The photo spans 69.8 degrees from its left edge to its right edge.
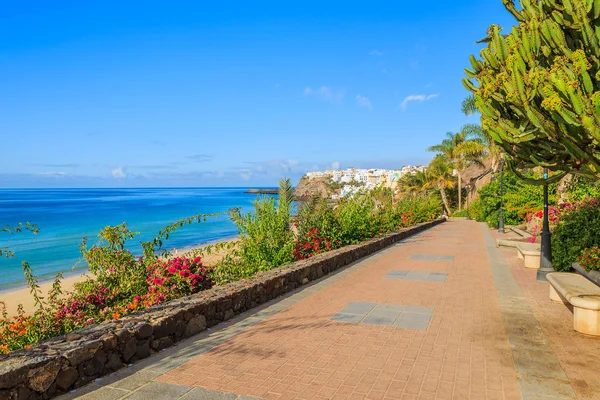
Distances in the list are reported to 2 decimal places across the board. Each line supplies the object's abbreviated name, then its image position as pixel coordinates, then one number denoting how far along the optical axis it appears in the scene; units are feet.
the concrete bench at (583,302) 18.53
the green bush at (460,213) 142.47
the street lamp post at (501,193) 69.78
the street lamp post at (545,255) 30.50
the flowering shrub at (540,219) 44.45
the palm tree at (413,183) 161.68
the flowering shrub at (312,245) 36.66
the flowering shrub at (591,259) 23.50
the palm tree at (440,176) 156.97
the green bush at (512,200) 70.33
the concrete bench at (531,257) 36.04
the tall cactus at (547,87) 17.28
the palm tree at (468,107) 127.24
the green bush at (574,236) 27.40
